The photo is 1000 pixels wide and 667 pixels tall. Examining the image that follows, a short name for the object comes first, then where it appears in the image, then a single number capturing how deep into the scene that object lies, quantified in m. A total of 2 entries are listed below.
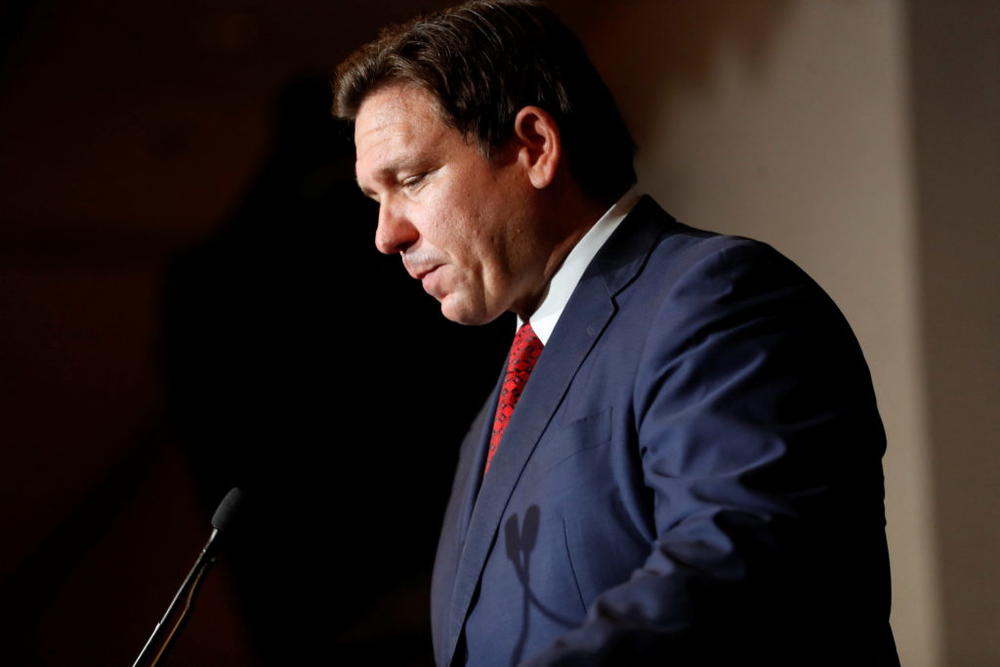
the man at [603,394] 1.72
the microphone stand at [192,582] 1.79
